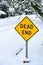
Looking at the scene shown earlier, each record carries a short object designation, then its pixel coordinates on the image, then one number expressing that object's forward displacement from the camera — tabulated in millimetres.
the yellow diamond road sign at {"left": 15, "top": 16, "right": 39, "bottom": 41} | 4363
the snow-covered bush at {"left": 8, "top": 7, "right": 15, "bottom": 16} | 14479
